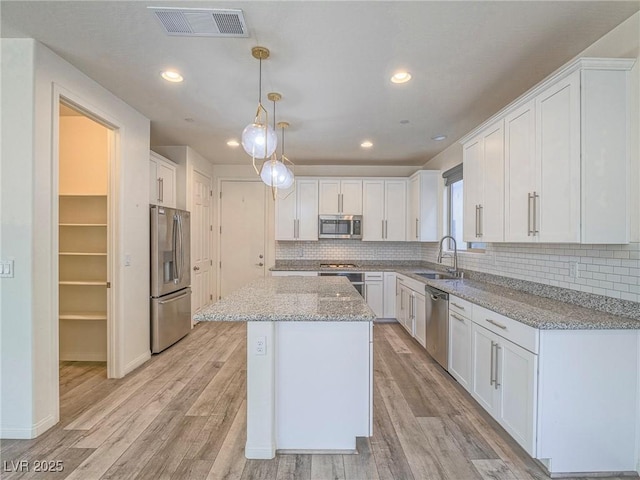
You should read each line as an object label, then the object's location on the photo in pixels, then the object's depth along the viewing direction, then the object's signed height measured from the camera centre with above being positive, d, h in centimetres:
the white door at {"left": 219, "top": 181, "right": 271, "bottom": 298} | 580 +10
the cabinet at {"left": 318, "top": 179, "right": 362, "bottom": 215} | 521 +76
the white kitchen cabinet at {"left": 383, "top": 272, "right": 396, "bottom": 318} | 493 -88
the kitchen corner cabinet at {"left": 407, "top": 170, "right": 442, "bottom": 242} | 485 +56
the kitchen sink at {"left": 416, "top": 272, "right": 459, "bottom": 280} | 404 -50
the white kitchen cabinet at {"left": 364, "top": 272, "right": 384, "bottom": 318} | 492 -78
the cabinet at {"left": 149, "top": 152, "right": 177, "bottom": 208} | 388 +76
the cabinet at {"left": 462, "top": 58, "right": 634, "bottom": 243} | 185 +55
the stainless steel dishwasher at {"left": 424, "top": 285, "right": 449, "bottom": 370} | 307 -89
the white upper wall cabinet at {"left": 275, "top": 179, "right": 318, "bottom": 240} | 520 +45
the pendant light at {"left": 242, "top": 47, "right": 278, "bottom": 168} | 224 +74
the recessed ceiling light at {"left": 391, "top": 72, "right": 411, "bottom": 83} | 250 +134
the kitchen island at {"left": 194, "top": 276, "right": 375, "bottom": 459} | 199 -93
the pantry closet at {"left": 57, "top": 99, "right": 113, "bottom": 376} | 341 -1
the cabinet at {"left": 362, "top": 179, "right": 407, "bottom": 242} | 522 +49
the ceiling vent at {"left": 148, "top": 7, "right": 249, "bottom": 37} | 180 +133
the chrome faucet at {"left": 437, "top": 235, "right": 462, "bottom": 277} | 390 -39
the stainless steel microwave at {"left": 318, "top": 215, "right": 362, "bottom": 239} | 518 +21
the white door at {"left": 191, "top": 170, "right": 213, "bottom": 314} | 485 -7
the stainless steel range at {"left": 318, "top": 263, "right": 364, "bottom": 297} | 487 -58
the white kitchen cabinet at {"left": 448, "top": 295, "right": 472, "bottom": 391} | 262 -92
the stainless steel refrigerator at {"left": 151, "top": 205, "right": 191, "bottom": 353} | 361 -49
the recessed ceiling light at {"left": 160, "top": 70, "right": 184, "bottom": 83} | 251 +135
